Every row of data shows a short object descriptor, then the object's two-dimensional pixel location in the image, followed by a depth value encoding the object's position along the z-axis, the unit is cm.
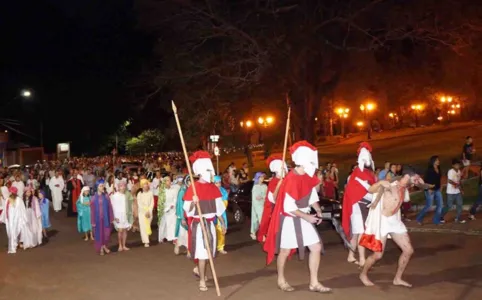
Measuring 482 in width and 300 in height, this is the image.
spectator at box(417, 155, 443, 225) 1473
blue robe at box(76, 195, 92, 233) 1511
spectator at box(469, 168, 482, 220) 1477
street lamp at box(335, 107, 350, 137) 4992
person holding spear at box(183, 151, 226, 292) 923
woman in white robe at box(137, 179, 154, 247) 1392
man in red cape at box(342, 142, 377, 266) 1037
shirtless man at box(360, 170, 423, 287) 877
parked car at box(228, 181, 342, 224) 1775
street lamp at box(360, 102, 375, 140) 4530
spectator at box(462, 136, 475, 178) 1997
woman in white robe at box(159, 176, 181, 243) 1375
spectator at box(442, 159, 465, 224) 1453
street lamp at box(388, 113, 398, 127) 6669
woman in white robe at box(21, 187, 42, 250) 1412
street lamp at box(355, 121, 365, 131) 6401
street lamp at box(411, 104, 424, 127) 5783
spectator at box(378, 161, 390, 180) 1588
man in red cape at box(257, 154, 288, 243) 1031
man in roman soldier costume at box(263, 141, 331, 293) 851
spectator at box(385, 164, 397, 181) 1553
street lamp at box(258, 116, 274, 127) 4630
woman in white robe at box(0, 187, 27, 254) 1380
